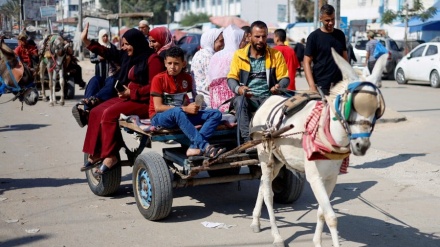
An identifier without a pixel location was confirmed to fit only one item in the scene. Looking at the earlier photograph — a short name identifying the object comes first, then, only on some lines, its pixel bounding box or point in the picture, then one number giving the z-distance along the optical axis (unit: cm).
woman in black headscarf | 720
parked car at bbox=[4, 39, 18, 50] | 2180
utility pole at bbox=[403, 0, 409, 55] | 3111
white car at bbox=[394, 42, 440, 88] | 2266
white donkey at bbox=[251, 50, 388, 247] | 456
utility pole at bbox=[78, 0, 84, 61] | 3568
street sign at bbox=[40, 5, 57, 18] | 3369
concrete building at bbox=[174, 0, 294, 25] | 6592
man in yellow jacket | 644
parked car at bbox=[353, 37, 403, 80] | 2694
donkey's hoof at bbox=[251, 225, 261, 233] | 620
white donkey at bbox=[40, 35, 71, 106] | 1700
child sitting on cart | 627
